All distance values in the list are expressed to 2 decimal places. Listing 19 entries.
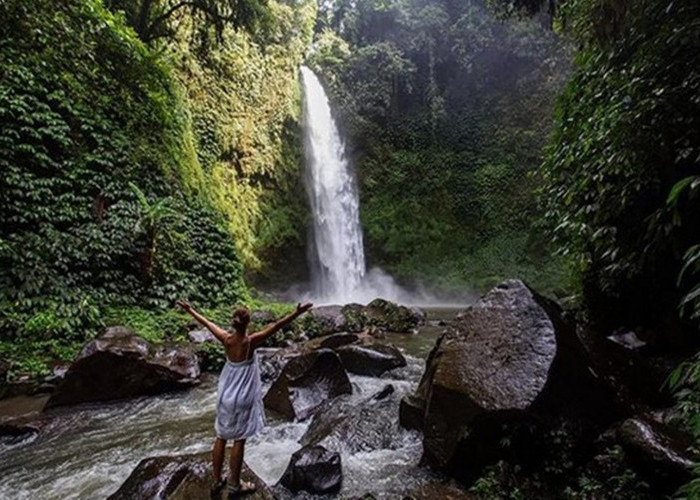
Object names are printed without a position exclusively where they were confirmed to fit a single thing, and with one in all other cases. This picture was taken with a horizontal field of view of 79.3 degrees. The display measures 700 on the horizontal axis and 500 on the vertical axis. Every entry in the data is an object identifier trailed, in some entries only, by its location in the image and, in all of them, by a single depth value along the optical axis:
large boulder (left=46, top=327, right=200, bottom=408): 5.80
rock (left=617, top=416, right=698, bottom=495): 2.62
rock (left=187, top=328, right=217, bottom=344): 8.32
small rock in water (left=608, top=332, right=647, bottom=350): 4.80
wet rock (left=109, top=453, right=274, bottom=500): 3.05
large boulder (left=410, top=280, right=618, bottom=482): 3.33
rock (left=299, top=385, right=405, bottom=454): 4.37
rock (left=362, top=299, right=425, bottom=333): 11.99
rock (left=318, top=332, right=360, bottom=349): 8.40
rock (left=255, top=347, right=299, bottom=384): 7.09
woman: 3.17
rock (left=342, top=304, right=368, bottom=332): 11.38
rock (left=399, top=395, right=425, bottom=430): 4.49
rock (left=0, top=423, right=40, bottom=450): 4.70
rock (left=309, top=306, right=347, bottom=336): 10.78
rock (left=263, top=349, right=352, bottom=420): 5.41
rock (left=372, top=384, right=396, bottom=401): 5.59
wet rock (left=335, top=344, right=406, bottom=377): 7.17
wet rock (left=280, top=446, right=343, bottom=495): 3.49
